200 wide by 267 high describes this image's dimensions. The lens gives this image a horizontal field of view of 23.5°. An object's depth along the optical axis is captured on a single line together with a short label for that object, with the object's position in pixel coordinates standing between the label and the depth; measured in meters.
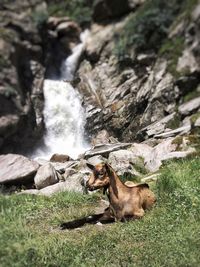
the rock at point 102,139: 18.28
